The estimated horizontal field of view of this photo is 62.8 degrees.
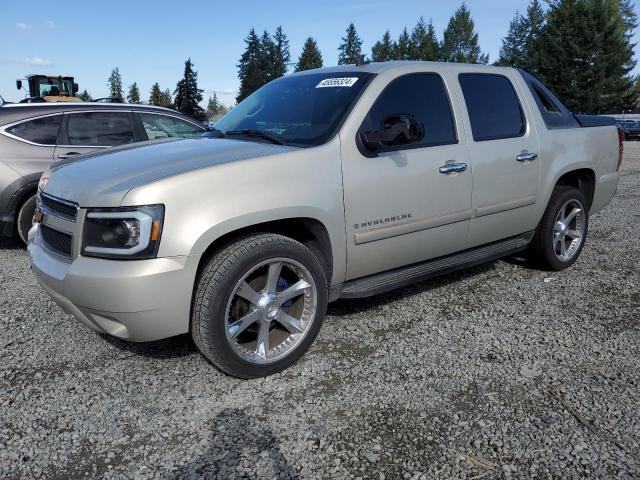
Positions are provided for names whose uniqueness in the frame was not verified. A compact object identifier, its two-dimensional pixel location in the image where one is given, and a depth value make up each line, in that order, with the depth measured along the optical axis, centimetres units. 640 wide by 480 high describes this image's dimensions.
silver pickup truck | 265
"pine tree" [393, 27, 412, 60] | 9350
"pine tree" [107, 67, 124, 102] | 11970
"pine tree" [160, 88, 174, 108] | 9739
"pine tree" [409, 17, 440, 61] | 8712
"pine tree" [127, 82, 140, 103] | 11015
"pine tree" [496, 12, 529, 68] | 8144
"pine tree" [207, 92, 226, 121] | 11963
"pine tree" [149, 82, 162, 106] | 9738
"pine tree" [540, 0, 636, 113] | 5722
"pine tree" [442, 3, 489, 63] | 8756
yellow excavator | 2825
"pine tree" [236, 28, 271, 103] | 8825
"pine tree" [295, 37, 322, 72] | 9925
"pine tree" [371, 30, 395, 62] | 9725
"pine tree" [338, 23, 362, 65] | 10394
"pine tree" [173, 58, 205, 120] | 6769
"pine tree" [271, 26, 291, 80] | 9156
